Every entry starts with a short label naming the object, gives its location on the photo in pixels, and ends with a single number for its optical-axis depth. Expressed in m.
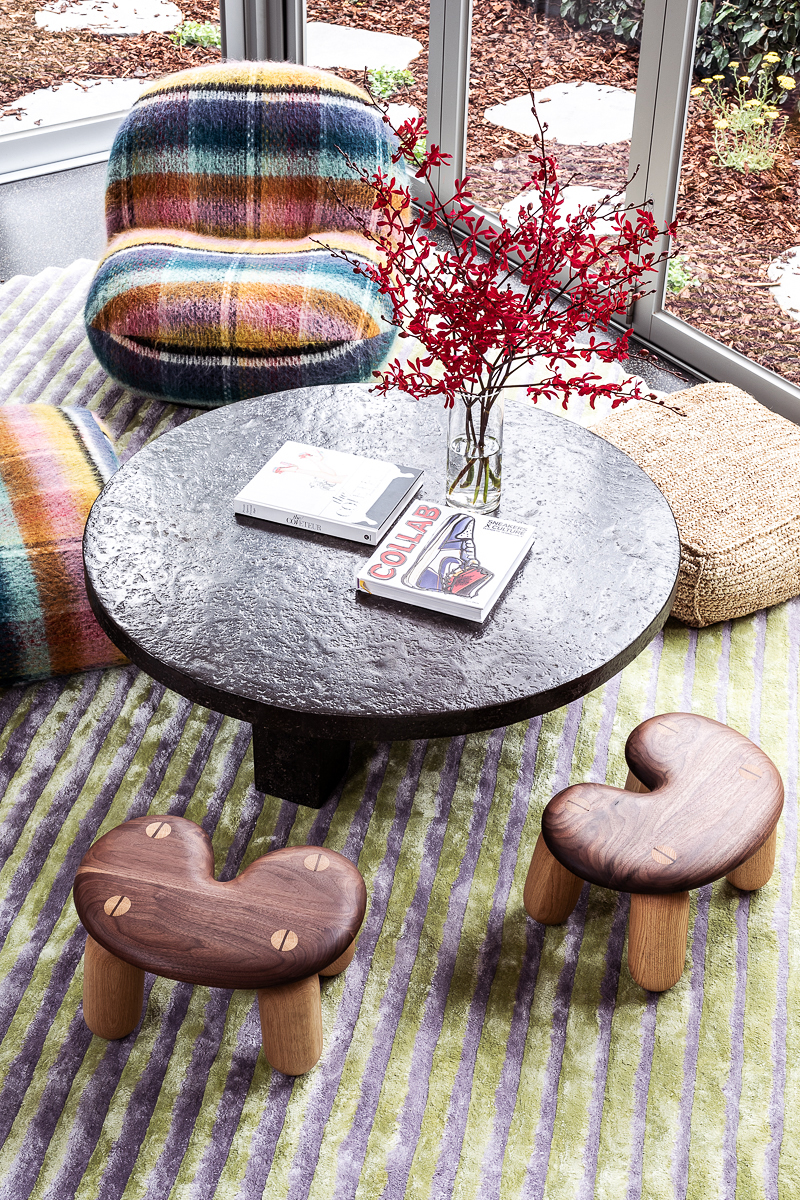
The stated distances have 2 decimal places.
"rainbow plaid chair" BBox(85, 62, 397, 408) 2.81
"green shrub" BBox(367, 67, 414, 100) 4.23
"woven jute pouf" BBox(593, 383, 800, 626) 2.28
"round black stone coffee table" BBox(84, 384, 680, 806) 1.50
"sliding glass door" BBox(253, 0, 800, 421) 2.95
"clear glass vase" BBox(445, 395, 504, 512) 1.77
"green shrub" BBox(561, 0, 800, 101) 2.77
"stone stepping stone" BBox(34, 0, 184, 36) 4.59
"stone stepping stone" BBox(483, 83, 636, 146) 3.30
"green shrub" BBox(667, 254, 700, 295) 3.32
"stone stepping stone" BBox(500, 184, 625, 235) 3.53
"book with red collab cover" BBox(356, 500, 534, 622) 1.62
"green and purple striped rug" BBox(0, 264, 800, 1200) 1.43
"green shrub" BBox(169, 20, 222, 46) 4.98
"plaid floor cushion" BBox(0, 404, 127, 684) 2.02
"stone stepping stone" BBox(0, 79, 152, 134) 4.67
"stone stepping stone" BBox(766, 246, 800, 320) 3.01
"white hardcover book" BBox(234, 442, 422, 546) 1.78
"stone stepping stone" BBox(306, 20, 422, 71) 4.23
